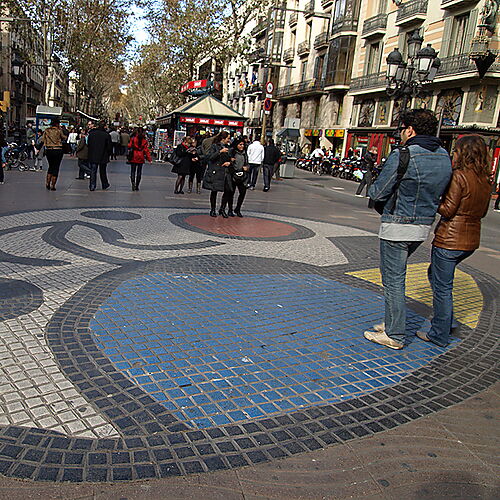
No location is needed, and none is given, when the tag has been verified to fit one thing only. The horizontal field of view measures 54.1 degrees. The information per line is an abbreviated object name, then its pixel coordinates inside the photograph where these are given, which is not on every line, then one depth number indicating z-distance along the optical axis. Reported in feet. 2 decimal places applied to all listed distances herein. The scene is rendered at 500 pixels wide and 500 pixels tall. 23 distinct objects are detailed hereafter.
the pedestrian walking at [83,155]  44.75
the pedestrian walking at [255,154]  53.57
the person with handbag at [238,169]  30.89
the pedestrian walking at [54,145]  39.01
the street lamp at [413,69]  44.29
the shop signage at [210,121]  74.02
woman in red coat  41.98
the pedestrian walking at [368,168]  54.85
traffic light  80.08
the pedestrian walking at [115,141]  77.71
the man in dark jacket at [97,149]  41.22
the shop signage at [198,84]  87.04
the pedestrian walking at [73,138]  78.48
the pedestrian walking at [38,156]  53.32
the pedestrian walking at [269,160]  54.19
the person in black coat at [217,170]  30.96
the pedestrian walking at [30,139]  66.51
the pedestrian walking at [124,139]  79.04
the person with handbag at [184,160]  44.11
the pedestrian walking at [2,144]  42.54
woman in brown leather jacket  12.71
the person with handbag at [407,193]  12.22
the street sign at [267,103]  79.20
